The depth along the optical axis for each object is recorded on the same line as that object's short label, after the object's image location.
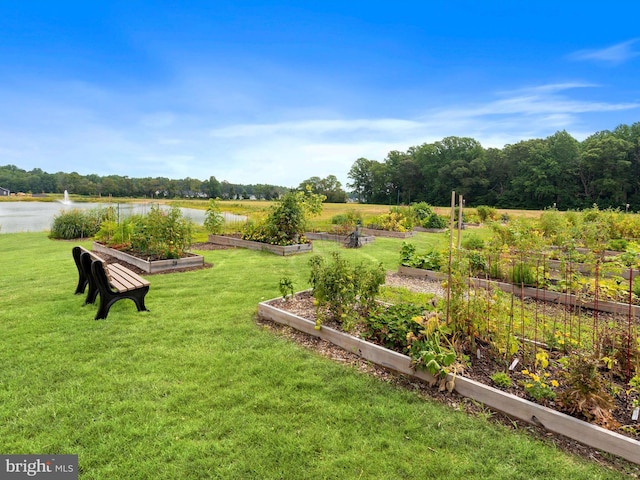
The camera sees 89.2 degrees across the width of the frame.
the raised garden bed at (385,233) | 14.41
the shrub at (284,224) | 10.18
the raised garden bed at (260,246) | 9.73
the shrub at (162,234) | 7.88
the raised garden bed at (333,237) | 12.38
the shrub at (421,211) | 17.98
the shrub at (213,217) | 11.33
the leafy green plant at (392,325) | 3.38
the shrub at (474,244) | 8.41
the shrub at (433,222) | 17.45
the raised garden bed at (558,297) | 4.91
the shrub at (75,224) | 13.97
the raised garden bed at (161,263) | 7.32
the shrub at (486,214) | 20.55
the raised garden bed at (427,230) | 17.09
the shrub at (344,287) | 3.92
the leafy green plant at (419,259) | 7.27
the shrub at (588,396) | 2.30
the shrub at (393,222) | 14.97
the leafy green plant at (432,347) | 2.87
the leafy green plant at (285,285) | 4.67
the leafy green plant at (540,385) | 2.51
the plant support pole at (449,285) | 3.50
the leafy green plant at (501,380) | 2.75
